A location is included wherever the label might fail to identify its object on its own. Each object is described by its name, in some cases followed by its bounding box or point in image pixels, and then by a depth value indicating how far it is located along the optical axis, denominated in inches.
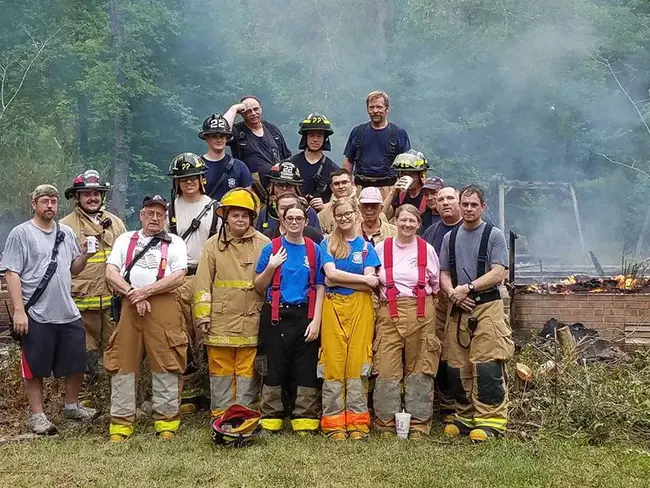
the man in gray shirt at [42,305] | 232.1
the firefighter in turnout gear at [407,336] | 223.9
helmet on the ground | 208.1
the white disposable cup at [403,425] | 220.4
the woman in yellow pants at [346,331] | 222.2
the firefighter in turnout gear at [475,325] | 221.9
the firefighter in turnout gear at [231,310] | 226.4
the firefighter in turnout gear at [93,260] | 265.3
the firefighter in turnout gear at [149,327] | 225.3
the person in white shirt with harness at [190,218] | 246.5
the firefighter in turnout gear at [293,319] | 224.4
